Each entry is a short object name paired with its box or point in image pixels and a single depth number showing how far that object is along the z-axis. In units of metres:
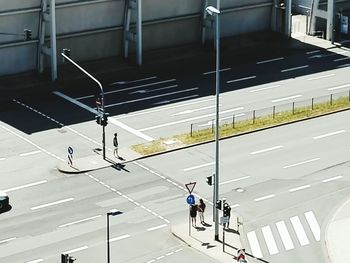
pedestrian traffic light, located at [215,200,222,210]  62.06
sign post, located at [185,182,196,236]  61.50
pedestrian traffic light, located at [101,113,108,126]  74.88
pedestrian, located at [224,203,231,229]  62.44
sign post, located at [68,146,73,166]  73.00
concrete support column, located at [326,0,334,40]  106.44
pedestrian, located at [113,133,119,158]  76.12
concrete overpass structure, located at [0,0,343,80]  90.75
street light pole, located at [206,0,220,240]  60.26
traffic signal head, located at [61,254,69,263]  51.31
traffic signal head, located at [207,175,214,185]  63.21
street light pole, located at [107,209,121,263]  56.09
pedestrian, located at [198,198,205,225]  64.06
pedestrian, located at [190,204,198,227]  63.03
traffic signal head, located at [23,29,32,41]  81.44
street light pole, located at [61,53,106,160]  74.56
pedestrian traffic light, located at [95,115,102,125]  75.06
